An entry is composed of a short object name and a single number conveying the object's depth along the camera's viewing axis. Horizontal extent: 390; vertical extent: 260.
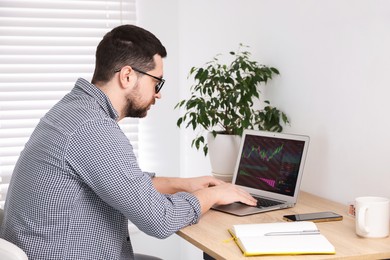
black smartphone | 2.09
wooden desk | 1.76
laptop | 2.32
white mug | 1.89
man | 1.79
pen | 1.86
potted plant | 2.72
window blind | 3.34
